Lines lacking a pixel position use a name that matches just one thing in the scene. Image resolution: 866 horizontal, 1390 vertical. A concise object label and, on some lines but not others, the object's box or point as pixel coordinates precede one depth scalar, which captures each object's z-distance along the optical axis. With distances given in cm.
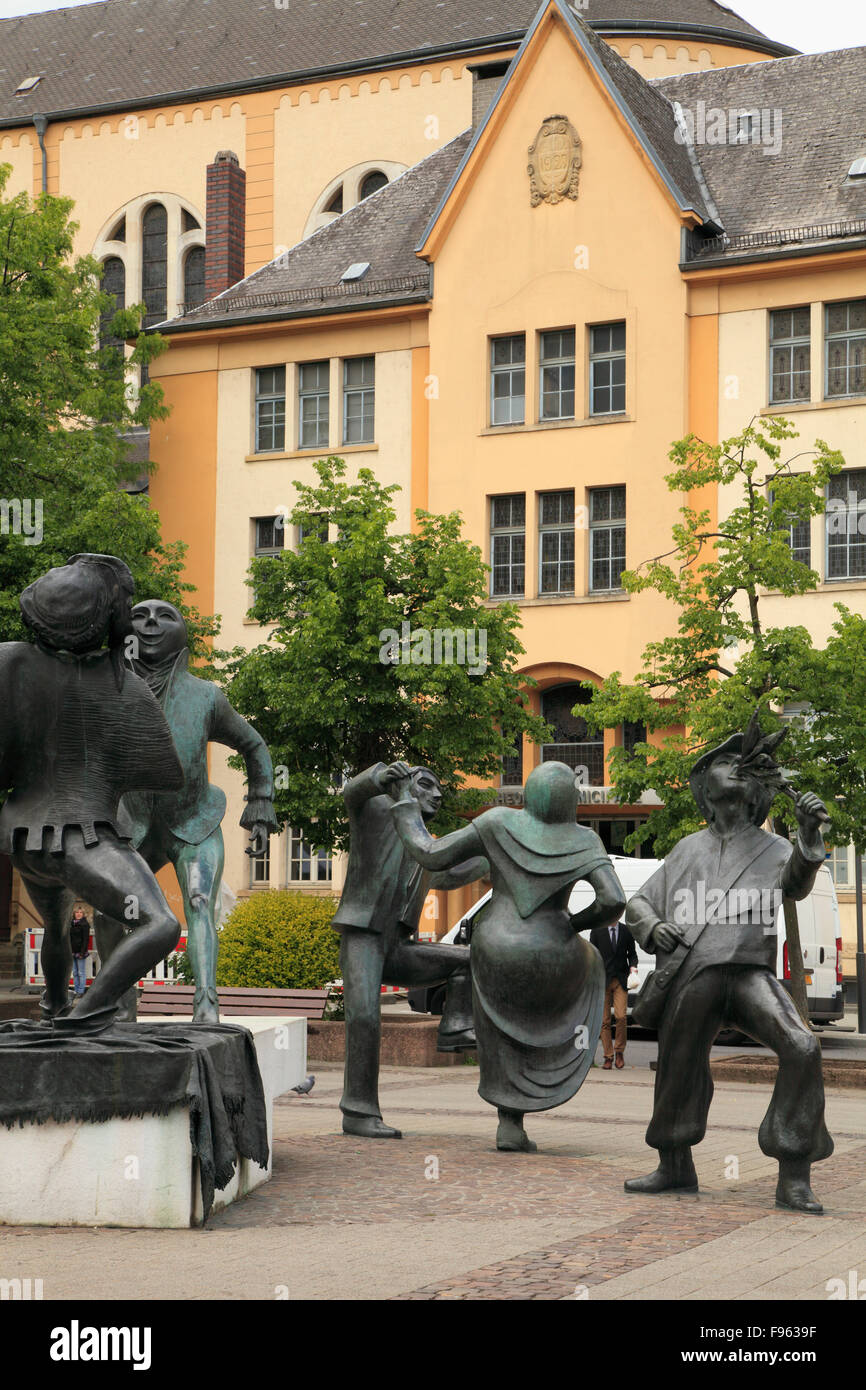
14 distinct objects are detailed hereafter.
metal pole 2460
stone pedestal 754
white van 2431
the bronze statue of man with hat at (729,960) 853
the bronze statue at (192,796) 992
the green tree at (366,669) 2802
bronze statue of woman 977
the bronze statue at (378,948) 1077
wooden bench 1803
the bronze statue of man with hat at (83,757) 783
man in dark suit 1897
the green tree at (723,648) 2062
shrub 1911
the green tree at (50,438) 2902
